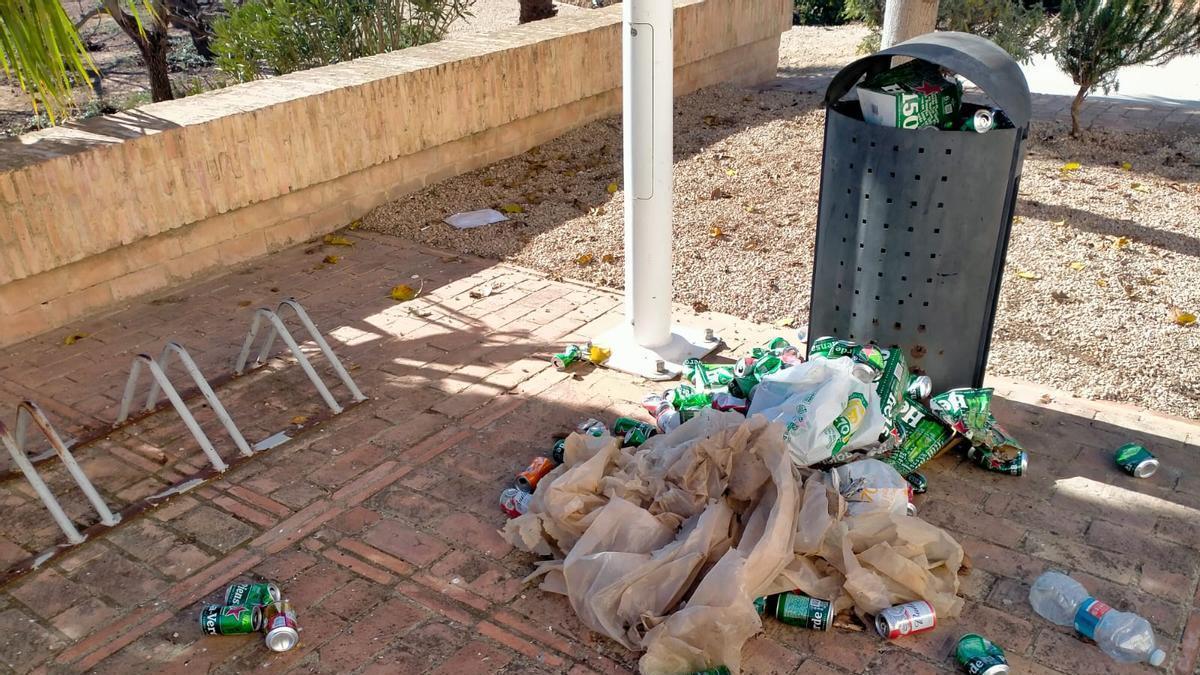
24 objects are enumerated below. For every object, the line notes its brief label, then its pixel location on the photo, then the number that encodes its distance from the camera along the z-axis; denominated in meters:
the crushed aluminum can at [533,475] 3.96
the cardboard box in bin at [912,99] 3.92
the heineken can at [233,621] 3.26
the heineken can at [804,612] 3.24
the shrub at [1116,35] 7.92
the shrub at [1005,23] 9.27
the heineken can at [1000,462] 4.00
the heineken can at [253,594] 3.33
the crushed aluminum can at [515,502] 3.82
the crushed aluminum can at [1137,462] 3.96
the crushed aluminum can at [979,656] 2.98
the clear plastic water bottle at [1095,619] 3.10
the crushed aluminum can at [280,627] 3.21
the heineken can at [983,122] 3.84
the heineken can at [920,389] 4.09
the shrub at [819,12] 16.91
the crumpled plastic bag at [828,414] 3.73
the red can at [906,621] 3.20
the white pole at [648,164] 4.39
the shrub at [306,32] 9.22
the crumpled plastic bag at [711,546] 3.12
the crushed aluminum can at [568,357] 5.04
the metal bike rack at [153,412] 3.69
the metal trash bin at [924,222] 3.83
